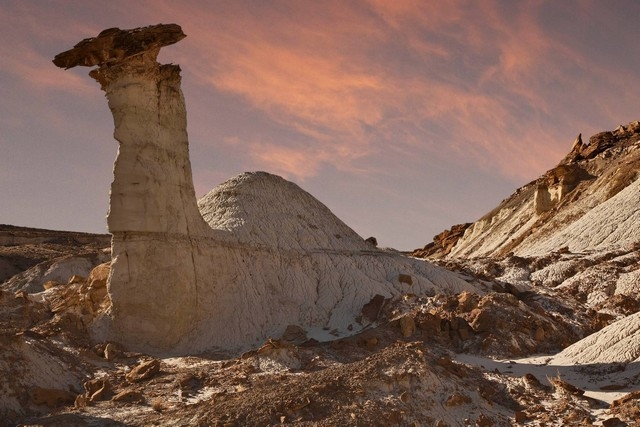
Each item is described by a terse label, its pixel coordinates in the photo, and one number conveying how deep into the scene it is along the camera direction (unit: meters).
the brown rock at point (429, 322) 24.12
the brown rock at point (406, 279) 29.28
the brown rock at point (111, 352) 22.36
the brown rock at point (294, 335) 24.36
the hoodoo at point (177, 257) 24.19
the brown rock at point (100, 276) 26.42
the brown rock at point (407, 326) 23.55
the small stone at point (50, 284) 32.38
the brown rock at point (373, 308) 26.36
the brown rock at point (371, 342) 22.45
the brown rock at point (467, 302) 25.66
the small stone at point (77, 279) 29.33
